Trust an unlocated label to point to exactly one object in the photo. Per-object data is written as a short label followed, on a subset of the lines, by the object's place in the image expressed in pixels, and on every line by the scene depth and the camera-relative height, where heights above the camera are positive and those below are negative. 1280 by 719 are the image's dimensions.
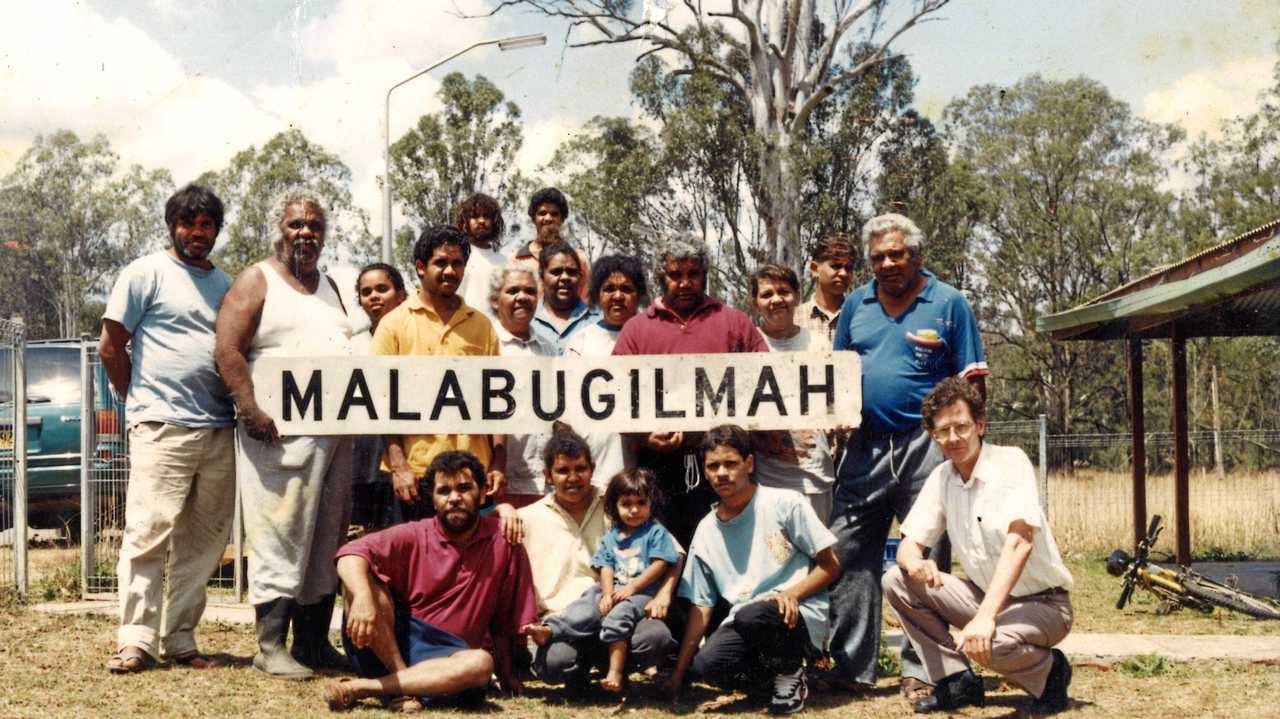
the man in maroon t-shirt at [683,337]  5.51 +0.26
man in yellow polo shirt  5.44 +0.30
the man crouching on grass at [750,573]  4.96 -0.76
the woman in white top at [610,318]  5.68 +0.37
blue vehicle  11.29 -0.24
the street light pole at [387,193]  15.26 +2.70
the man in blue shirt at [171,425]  5.57 -0.11
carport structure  8.66 +0.62
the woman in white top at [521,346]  5.75 +0.24
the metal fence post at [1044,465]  11.52 -0.74
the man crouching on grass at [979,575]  4.72 -0.74
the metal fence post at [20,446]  7.95 -0.28
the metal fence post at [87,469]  8.19 -0.46
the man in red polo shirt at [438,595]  4.84 -0.81
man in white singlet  5.50 -0.29
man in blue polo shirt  5.37 -0.07
